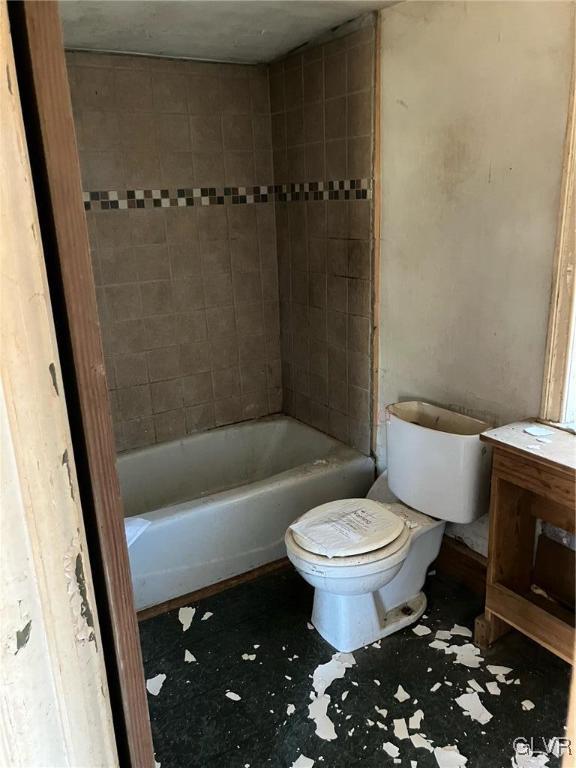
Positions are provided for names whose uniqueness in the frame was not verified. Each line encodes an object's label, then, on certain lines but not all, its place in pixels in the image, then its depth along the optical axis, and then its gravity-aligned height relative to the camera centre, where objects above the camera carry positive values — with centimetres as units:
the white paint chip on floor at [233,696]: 191 -149
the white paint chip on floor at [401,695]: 188 -149
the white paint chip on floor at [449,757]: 165 -148
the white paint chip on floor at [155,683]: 195 -149
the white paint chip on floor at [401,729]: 175 -148
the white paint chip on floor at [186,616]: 226 -149
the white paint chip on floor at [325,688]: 179 -149
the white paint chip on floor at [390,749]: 170 -149
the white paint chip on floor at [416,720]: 178 -148
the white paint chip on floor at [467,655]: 200 -148
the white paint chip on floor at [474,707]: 179 -148
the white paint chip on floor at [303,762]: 167 -149
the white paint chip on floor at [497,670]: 196 -148
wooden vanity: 174 -110
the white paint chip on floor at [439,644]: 208 -148
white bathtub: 234 -123
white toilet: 196 -107
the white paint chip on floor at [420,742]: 171 -148
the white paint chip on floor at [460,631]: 214 -148
